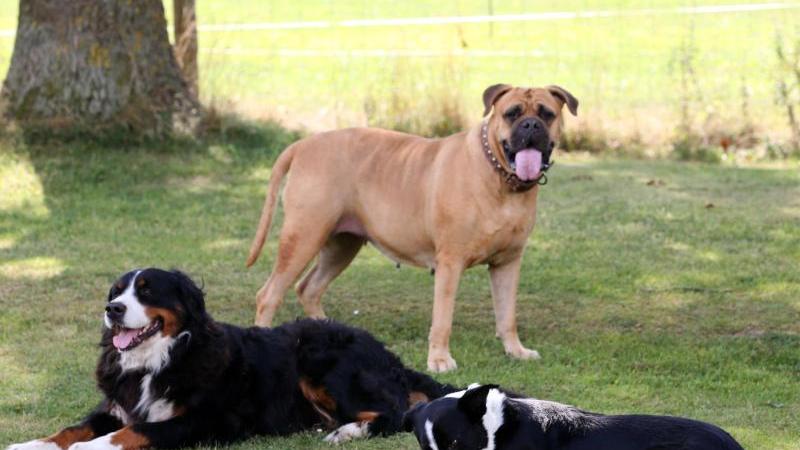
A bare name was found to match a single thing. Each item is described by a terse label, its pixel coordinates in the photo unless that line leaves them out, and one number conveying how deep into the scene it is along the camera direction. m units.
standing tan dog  16.66
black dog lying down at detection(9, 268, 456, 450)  12.59
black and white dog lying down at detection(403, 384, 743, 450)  9.98
